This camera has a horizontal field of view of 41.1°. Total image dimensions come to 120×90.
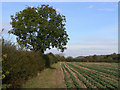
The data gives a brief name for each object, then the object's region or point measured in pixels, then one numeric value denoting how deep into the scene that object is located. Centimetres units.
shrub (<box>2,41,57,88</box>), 873
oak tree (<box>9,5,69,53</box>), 2770
